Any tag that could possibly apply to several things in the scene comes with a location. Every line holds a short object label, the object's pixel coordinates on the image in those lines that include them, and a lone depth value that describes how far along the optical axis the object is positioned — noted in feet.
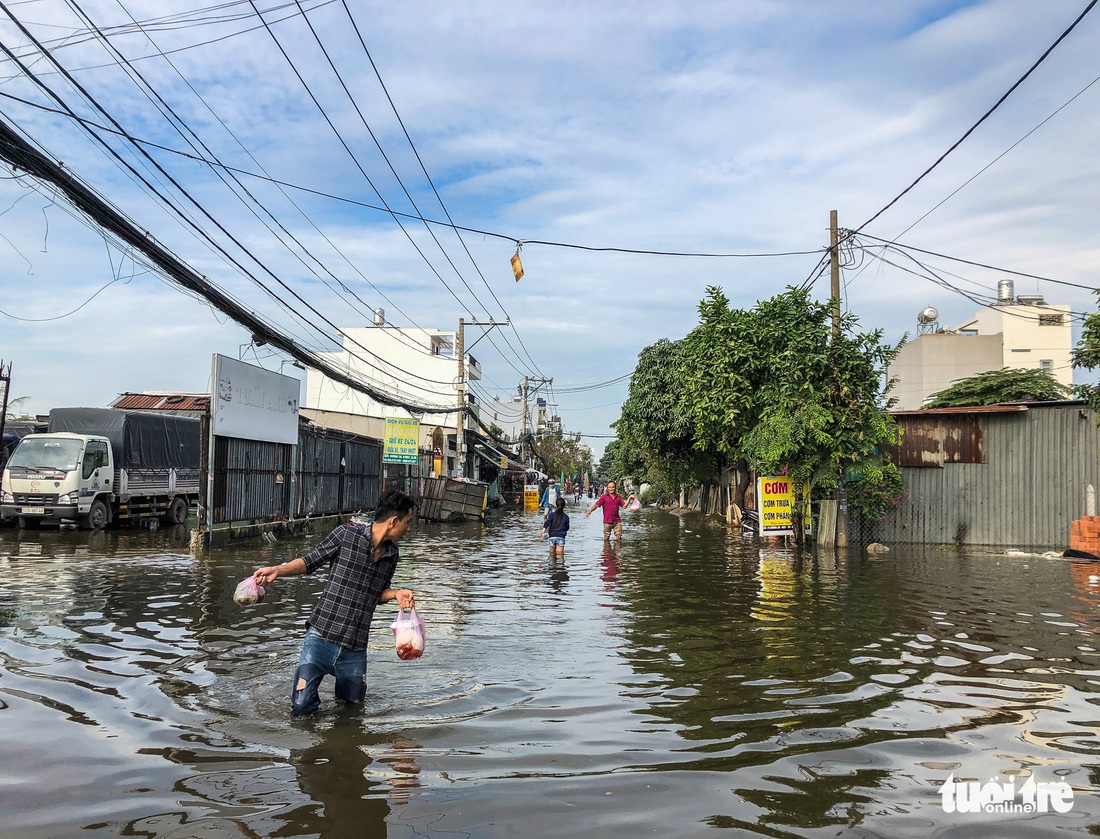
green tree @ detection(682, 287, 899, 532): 61.62
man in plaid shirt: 17.98
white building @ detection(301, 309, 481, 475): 197.47
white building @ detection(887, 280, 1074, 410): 165.78
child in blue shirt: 54.10
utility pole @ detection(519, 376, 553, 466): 223.88
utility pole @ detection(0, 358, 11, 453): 66.69
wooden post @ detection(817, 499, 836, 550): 64.69
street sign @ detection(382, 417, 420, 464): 98.84
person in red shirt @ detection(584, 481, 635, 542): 63.41
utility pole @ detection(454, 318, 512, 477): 113.90
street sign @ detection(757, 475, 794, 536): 67.51
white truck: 68.64
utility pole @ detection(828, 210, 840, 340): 65.82
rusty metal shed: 63.31
